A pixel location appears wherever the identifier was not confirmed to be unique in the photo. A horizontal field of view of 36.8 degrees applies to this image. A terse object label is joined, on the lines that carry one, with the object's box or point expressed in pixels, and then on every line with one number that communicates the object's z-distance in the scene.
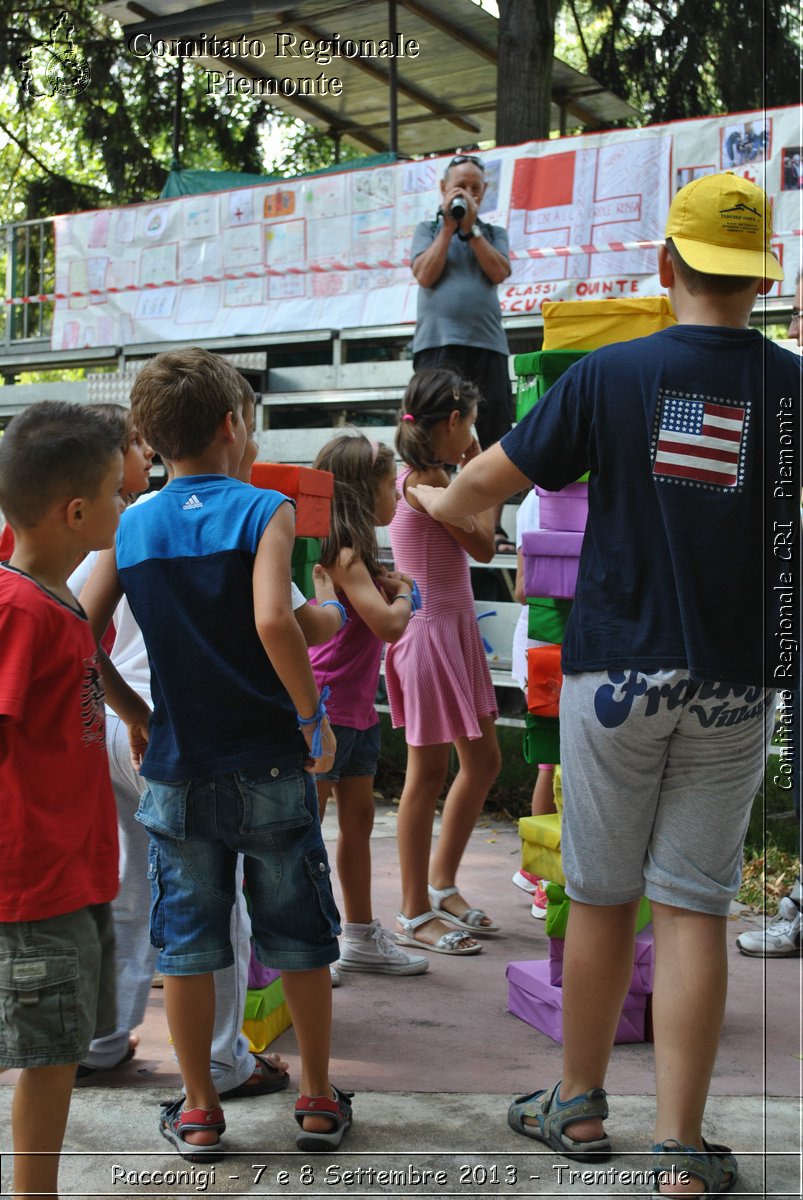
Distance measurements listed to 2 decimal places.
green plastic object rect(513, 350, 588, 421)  3.34
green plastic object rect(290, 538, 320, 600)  3.27
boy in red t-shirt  2.22
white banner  8.02
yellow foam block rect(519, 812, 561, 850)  3.47
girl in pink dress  4.31
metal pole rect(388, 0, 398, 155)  10.48
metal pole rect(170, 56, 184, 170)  12.20
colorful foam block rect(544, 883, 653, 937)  3.41
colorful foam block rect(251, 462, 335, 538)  3.22
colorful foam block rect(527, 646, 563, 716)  3.41
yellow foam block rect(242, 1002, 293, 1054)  3.30
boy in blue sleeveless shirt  2.62
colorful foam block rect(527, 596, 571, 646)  3.46
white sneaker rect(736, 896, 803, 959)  4.27
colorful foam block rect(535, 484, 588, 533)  3.40
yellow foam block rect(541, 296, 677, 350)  3.37
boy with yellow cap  2.51
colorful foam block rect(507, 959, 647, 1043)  3.47
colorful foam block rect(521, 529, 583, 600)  3.34
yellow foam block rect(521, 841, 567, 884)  3.49
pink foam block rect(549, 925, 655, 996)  3.46
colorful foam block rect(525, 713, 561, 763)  3.46
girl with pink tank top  3.72
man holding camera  7.10
